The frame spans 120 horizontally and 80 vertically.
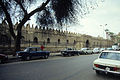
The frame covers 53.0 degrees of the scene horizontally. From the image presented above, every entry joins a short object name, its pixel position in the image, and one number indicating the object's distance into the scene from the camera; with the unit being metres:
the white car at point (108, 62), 6.42
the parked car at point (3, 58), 12.59
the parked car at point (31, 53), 14.87
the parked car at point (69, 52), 22.89
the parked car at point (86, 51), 30.28
